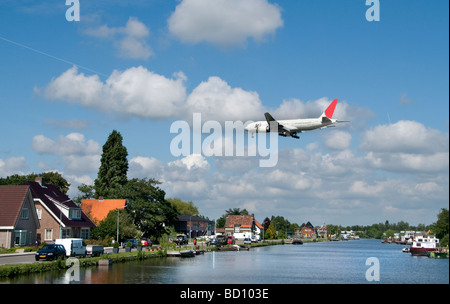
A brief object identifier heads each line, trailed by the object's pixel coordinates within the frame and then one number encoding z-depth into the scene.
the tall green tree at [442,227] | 118.45
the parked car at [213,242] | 122.74
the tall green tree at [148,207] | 100.88
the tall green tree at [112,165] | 118.00
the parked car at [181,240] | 110.81
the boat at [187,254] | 84.69
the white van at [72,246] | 59.09
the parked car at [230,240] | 131.50
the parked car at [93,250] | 63.45
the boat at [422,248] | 122.19
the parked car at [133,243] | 85.85
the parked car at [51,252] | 52.91
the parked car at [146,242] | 92.25
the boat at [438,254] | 110.16
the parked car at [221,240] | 122.76
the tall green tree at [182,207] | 194.00
